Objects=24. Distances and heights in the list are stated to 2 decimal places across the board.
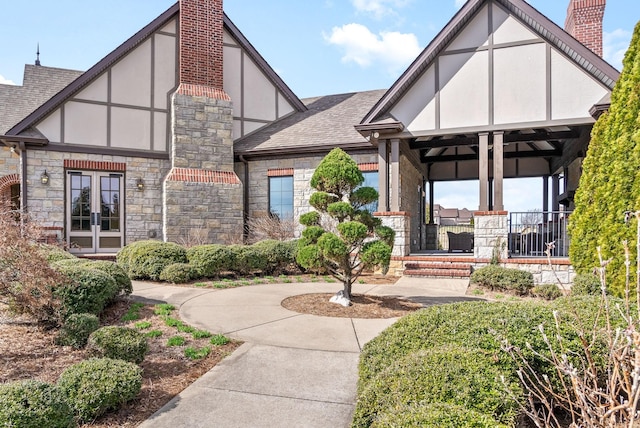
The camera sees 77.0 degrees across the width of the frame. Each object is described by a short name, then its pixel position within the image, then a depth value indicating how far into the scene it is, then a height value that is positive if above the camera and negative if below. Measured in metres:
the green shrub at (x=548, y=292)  7.86 -1.46
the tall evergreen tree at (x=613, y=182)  5.15 +0.49
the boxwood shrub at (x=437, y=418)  1.88 -0.96
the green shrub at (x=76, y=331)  4.43 -1.24
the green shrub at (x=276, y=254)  10.21 -0.91
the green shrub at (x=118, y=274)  6.41 -0.89
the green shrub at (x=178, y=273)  8.70 -1.19
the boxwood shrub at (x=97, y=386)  3.01 -1.30
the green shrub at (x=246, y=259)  9.75 -1.00
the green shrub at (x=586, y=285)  5.80 -0.98
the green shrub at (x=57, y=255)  7.70 -0.71
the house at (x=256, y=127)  10.19 +2.69
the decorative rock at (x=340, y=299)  6.80 -1.40
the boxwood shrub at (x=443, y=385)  2.23 -0.98
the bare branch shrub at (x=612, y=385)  1.21 -0.54
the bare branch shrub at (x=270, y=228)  12.67 -0.30
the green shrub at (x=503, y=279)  8.41 -1.31
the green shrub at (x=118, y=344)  3.81 -1.21
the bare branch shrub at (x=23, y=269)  4.11 -0.53
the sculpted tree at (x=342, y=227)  6.50 -0.14
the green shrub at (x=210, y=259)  9.17 -0.93
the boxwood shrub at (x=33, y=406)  2.43 -1.18
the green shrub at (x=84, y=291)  5.13 -0.95
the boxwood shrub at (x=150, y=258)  9.00 -0.90
